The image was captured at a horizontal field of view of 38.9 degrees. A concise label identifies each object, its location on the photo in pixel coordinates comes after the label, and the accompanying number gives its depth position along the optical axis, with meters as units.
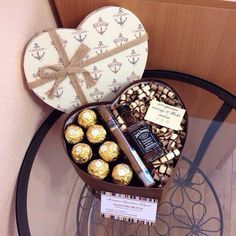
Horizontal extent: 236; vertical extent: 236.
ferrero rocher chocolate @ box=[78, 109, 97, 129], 0.67
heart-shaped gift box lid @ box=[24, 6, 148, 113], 0.66
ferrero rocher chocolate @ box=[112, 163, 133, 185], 0.61
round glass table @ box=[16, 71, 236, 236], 0.72
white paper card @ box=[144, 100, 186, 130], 0.67
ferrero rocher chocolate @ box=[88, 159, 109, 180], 0.61
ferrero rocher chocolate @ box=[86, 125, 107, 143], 0.65
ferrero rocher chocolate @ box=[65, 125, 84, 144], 0.65
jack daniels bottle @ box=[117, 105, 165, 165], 0.64
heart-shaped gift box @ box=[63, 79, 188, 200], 0.61
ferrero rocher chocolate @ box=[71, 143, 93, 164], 0.63
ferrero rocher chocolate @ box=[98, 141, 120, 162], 0.63
